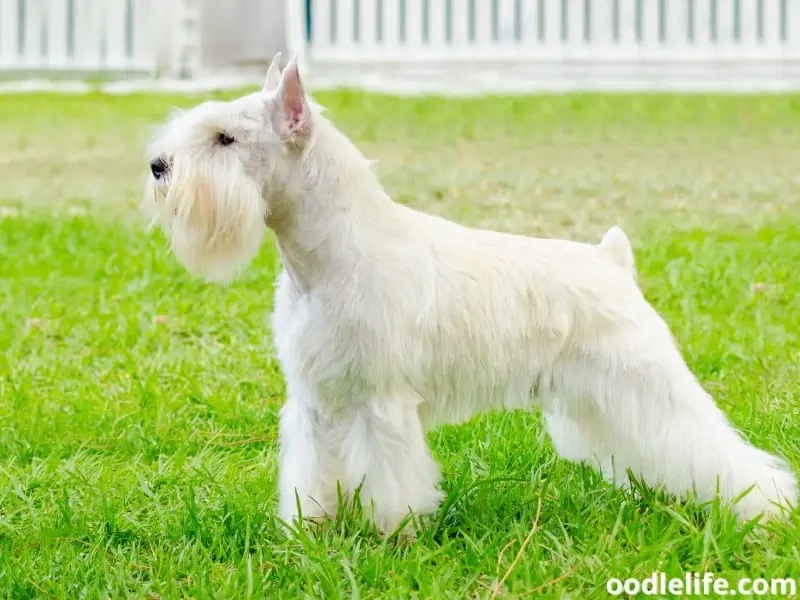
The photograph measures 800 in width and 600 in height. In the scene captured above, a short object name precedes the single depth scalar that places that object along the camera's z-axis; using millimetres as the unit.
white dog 3574
